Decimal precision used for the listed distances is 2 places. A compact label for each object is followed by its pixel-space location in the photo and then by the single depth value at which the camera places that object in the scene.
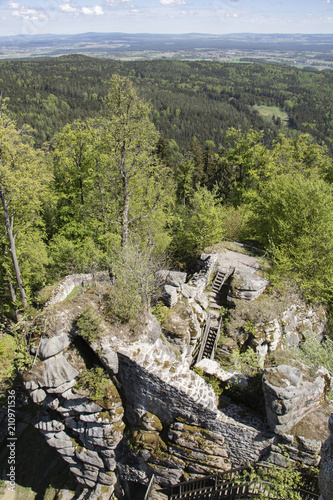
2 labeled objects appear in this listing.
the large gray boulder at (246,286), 15.59
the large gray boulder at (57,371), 9.48
